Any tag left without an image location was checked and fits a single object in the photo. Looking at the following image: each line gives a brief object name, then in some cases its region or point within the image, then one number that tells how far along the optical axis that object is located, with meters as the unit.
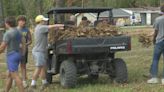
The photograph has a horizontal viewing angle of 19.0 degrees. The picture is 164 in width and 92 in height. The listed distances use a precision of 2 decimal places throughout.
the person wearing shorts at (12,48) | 10.32
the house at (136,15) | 95.12
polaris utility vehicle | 11.63
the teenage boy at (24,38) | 12.12
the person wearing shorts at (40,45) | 11.85
